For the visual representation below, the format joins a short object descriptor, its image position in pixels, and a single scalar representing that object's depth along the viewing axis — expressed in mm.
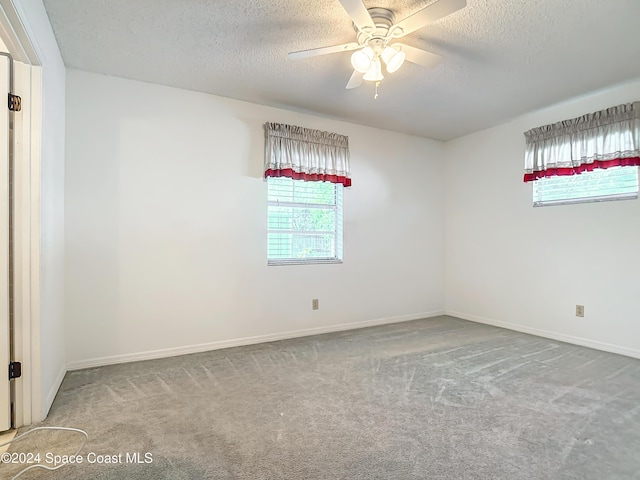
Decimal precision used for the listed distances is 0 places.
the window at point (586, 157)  3068
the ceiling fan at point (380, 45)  1897
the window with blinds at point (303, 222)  3711
